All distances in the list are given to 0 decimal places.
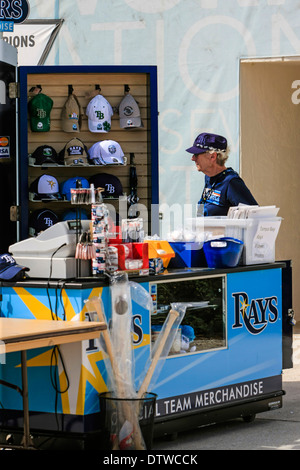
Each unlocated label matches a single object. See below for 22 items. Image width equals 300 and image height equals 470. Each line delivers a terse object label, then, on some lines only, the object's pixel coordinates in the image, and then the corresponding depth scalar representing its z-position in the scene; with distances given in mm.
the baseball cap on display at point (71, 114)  15351
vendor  12478
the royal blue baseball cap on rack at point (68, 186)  15412
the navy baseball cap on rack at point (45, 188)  15146
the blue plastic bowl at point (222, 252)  10761
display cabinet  15146
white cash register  9568
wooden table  8157
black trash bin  9119
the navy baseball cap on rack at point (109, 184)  15412
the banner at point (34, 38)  17722
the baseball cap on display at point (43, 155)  15108
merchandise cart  9203
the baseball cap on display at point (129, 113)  15366
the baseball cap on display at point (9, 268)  9651
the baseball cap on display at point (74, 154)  15237
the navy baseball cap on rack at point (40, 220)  15062
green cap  15047
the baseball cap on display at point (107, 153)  15306
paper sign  11232
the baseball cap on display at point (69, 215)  15549
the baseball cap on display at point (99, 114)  15260
